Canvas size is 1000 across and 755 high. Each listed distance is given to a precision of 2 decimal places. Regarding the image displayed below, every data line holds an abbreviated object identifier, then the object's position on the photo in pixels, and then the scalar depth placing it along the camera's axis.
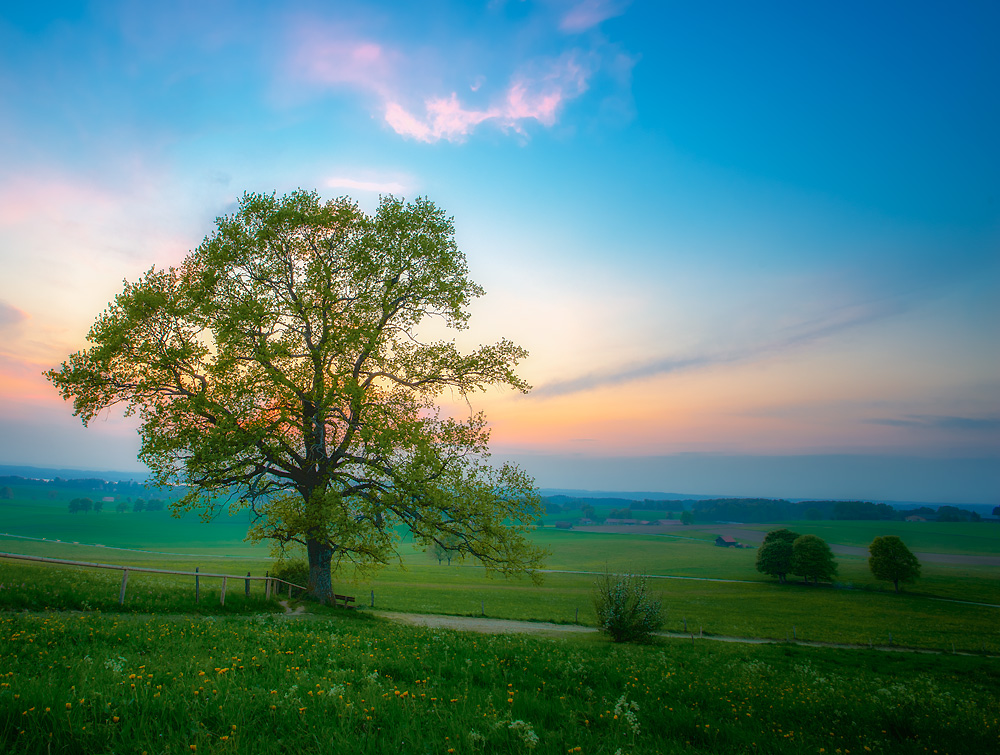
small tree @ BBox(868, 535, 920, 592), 74.25
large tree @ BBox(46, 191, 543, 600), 20.42
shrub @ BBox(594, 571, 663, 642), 25.16
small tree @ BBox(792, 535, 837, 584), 77.69
